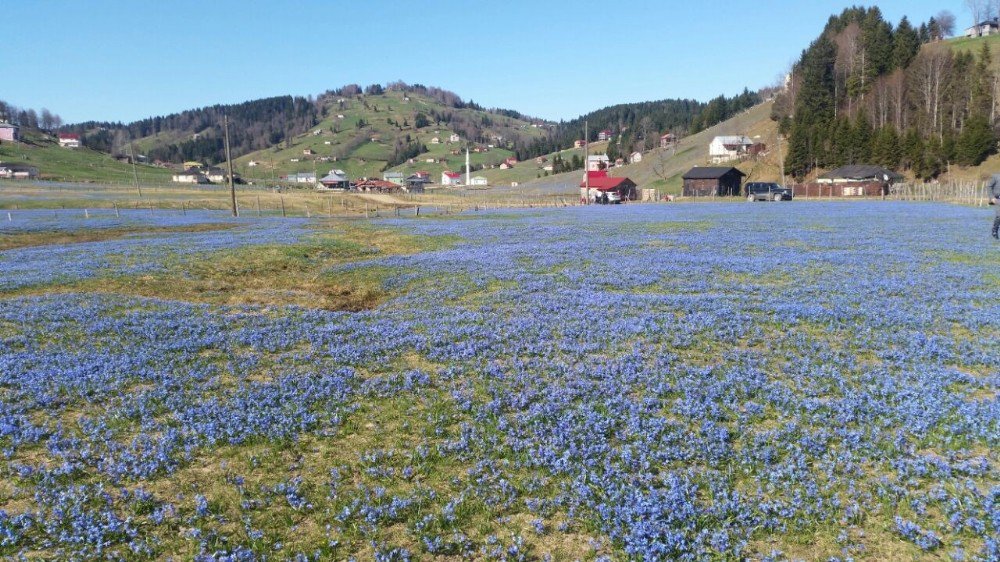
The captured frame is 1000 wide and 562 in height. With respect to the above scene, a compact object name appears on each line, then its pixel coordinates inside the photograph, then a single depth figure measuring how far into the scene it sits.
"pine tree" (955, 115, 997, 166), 97.88
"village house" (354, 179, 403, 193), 183.07
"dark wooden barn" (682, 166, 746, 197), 116.25
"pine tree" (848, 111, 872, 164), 113.00
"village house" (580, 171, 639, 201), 123.50
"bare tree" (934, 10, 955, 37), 196.12
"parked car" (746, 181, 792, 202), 93.50
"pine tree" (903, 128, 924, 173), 103.94
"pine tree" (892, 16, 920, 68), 133.75
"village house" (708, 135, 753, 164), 157.88
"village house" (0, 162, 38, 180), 159.62
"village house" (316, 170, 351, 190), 191.15
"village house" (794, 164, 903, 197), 98.62
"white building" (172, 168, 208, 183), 194.43
